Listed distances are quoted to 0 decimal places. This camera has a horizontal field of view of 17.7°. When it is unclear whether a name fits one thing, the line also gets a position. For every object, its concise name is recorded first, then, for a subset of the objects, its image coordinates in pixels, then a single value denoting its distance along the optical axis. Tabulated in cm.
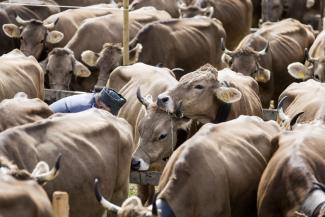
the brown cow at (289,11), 2097
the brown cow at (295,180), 863
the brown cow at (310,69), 1386
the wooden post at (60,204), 800
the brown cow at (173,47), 1486
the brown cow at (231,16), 1950
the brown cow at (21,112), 1051
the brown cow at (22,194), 792
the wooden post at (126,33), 1418
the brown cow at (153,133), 1072
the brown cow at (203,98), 1075
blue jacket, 1144
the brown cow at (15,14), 1714
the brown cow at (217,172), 897
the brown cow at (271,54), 1437
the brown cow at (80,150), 945
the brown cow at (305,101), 1135
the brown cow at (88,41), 1480
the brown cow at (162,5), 1992
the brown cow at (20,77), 1277
